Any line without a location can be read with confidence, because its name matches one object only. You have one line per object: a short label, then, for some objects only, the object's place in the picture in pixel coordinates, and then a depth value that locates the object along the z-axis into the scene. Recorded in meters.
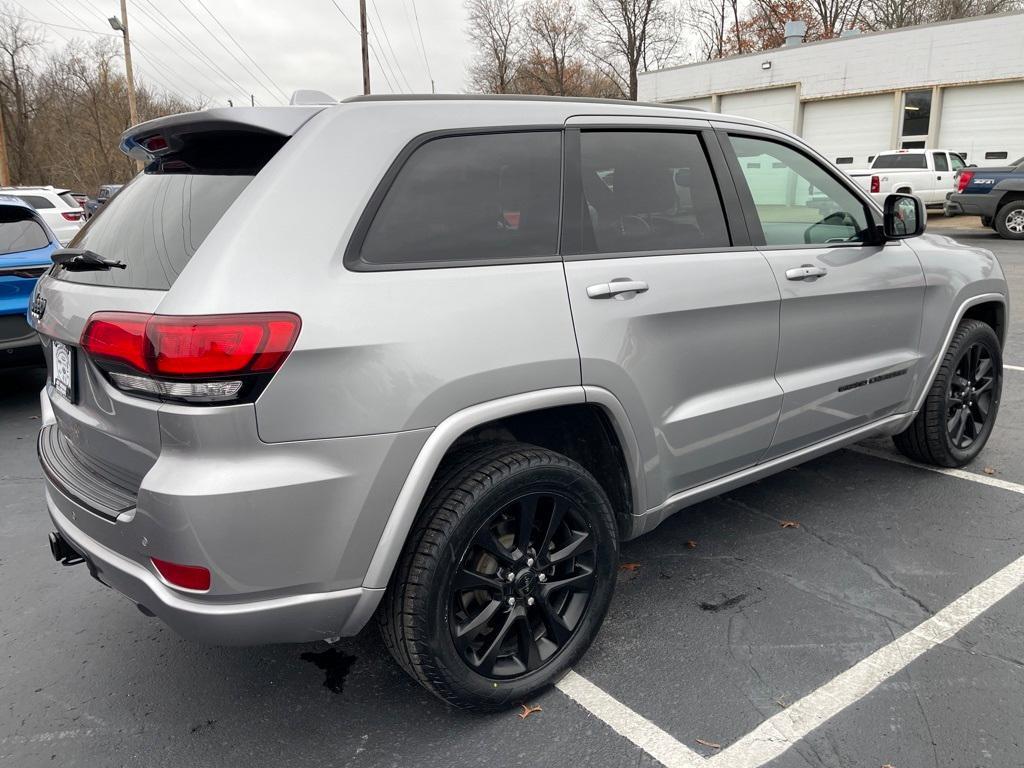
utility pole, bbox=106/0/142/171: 29.30
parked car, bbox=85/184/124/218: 17.66
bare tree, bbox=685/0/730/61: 48.50
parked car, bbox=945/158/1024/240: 15.36
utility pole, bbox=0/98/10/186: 29.44
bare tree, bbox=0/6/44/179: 43.03
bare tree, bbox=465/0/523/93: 53.31
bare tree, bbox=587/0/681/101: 45.34
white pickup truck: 19.88
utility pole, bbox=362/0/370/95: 27.80
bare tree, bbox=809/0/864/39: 42.25
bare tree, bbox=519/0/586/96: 50.41
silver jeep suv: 1.88
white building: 21.67
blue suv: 5.51
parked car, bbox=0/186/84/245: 11.43
